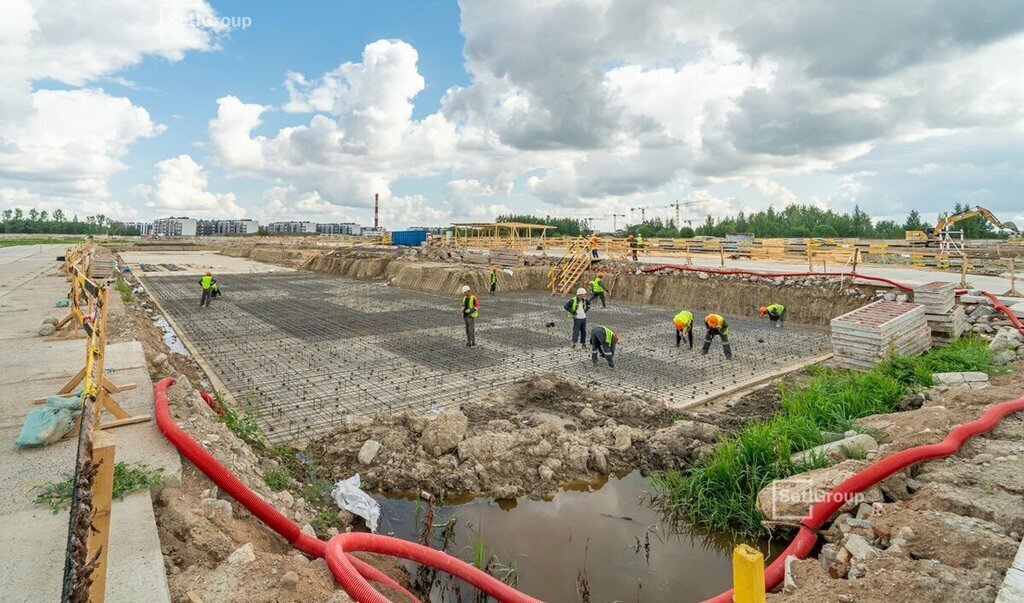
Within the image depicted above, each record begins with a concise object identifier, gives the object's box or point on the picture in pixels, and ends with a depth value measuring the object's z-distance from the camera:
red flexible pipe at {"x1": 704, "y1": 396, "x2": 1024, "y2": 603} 3.19
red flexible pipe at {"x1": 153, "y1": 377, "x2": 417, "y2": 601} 2.98
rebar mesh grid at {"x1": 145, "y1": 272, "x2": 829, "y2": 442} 7.12
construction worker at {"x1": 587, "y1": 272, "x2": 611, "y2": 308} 12.49
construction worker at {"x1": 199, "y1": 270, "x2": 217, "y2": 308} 14.20
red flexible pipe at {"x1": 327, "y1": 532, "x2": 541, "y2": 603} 2.66
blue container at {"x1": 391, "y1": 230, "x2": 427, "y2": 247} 40.03
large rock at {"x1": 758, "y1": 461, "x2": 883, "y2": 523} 3.77
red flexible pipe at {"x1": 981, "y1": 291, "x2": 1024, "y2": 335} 8.41
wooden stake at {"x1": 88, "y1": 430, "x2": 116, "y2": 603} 2.00
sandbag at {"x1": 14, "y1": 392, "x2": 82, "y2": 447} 3.70
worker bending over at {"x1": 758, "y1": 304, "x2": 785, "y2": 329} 12.22
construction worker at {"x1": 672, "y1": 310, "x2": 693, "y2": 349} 9.38
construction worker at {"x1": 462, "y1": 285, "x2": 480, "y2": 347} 9.78
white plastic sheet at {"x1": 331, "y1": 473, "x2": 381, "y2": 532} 4.20
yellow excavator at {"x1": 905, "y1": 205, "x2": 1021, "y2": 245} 22.86
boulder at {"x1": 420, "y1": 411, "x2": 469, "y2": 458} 5.29
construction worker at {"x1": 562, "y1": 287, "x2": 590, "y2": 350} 9.52
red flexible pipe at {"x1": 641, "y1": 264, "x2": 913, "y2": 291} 12.17
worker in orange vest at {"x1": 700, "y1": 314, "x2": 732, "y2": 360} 8.84
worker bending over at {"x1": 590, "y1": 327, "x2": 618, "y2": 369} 8.56
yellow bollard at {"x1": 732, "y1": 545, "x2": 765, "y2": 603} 1.38
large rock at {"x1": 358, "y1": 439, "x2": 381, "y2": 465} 5.12
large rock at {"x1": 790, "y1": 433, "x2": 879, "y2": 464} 4.33
